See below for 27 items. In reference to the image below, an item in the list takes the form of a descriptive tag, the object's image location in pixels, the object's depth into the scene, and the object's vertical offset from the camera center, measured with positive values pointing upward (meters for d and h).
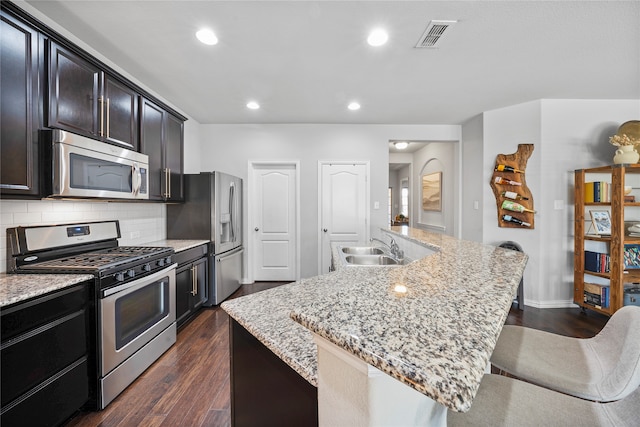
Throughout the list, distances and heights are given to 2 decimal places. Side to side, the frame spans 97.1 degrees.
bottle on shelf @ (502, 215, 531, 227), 3.46 -0.11
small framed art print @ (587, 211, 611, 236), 3.08 -0.12
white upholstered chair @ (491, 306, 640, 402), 0.83 -0.53
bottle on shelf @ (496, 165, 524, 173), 3.49 +0.53
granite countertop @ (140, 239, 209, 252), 2.87 -0.34
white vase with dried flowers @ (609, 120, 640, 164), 2.86 +0.73
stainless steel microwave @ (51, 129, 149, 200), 1.76 +0.32
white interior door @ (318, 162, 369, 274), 4.39 +0.12
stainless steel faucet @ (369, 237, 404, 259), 2.39 -0.34
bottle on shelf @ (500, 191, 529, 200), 3.47 +0.19
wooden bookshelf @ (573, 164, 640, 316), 2.83 -0.27
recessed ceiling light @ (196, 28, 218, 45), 2.06 +1.32
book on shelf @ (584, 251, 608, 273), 3.00 -0.55
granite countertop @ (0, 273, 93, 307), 1.31 -0.37
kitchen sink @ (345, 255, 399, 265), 2.51 -0.44
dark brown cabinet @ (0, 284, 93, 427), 1.27 -0.73
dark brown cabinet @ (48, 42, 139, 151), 1.79 +0.82
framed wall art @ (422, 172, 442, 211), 5.31 +0.40
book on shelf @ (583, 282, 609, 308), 2.96 -0.91
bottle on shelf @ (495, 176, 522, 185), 3.52 +0.38
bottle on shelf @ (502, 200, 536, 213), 3.42 +0.06
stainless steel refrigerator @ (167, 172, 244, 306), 3.40 -0.08
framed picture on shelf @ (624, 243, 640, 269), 3.06 -0.51
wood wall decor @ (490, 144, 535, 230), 3.46 +0.26
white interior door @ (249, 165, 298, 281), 4.43 -0.16
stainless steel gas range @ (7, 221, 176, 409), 1.71 -0.52
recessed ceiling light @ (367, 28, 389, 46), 2.07 +1.32
